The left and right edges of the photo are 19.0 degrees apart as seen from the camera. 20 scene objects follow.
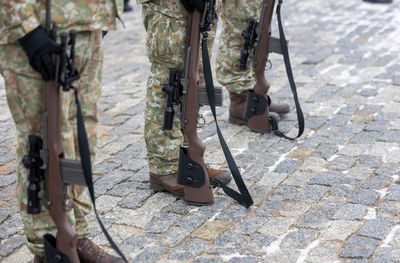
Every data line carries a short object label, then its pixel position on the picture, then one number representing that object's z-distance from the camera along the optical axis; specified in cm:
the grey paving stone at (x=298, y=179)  747
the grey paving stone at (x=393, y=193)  703
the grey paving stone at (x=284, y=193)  714
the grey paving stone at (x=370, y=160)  794
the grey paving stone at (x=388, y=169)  767
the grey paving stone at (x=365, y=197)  696
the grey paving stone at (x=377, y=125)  908
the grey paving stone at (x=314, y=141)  858
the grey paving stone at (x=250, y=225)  644
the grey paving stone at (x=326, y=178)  746
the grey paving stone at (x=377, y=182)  733
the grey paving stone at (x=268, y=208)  678
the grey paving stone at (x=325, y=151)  826
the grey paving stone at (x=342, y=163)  785
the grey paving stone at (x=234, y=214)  671
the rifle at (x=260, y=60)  868
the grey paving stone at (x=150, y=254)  596
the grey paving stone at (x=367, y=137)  866
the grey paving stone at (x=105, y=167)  797
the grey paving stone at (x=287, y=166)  782
